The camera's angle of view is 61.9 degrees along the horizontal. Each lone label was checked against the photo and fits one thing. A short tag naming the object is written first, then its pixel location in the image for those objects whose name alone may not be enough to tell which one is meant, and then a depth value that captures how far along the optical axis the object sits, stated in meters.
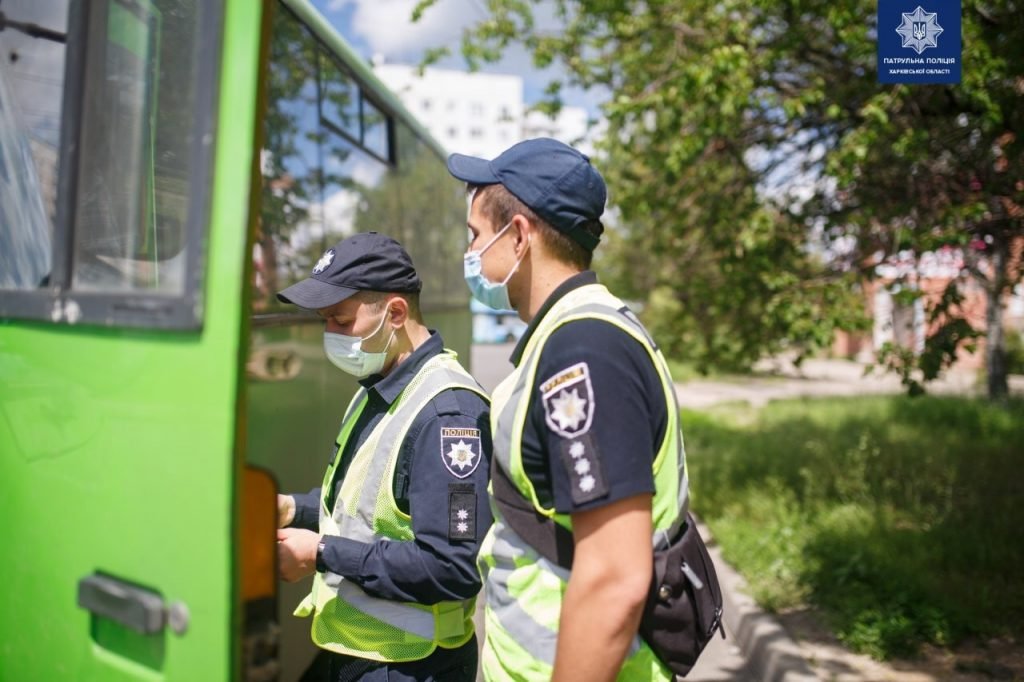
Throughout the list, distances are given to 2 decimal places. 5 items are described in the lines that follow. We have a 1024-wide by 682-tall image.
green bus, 1.35
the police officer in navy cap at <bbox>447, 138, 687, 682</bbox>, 1.49
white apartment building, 61.78
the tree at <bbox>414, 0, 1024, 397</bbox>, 4.87
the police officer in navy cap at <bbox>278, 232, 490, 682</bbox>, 1.99
